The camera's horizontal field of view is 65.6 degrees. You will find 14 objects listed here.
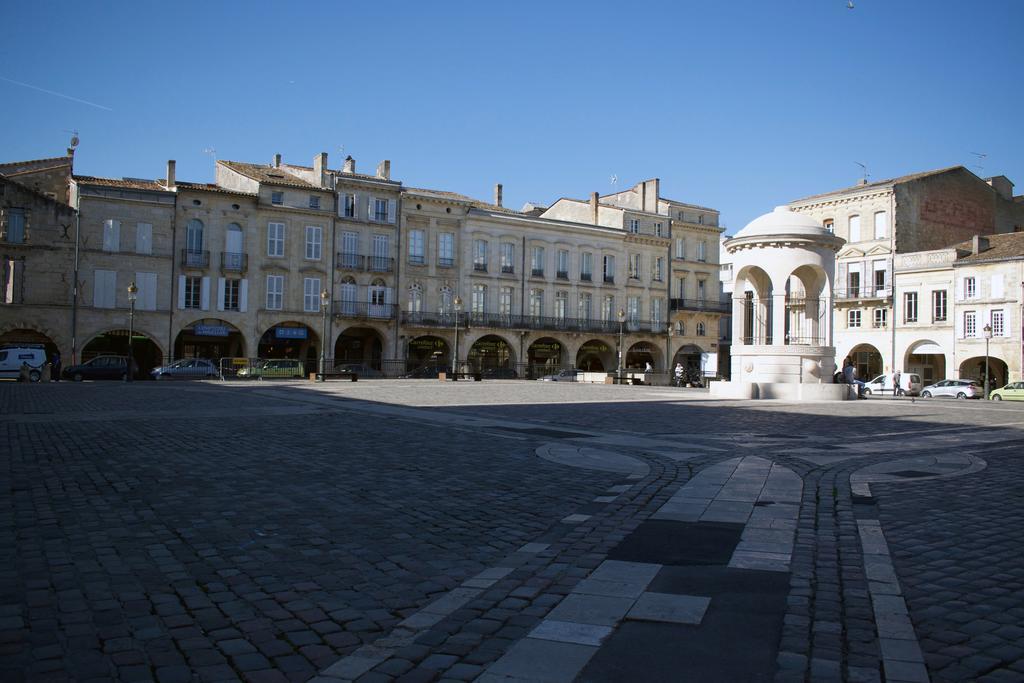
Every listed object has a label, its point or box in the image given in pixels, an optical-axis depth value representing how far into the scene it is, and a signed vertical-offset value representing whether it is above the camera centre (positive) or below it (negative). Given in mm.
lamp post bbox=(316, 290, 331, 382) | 38638 +3020
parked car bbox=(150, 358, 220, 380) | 38562 -673
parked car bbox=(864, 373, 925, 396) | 43000 -572
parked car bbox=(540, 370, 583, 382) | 51125 -614
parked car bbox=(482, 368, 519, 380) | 55094 -600
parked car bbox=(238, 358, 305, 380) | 41750 -553
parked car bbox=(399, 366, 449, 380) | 51031 -639
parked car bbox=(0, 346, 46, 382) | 35594 -331
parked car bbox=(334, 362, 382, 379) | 48481 -520
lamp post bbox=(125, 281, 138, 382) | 35969 +2201
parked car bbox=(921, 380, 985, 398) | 40500 -685
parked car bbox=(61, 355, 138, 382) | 36844 -697
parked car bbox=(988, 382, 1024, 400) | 38938 -724
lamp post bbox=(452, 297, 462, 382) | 46016 +330
